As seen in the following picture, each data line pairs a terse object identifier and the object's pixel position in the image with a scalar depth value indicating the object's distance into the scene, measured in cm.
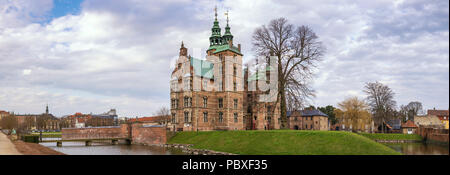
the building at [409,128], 7088
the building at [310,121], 8456
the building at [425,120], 6906
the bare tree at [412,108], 10381
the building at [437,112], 10544
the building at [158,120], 10051
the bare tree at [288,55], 3297
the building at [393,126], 8062
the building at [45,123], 13308
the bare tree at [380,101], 6581
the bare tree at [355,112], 6588
